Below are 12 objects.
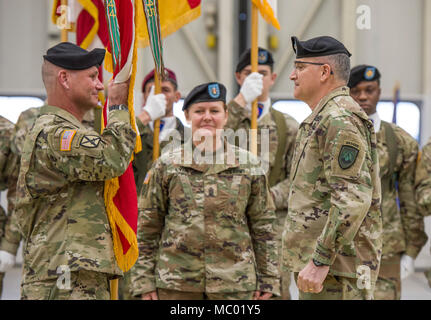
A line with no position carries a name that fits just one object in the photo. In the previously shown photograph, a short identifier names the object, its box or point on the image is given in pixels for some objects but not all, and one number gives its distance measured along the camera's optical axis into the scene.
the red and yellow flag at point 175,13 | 10.04
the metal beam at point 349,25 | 17.20
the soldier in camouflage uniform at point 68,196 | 6.76
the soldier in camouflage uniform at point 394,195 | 9.65
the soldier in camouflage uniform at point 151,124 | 9.95
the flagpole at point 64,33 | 9.57
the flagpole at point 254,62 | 9.52
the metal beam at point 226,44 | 16.98
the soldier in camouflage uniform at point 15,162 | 9.65
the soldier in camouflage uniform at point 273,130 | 9.73
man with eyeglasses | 5.96
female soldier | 7.73
